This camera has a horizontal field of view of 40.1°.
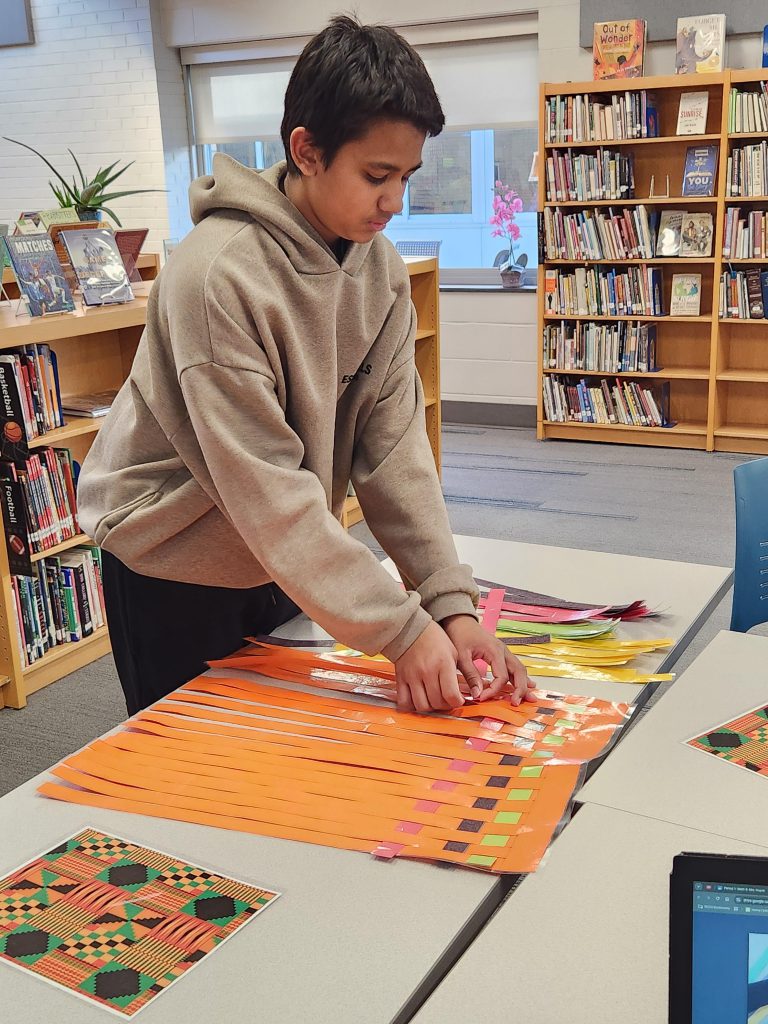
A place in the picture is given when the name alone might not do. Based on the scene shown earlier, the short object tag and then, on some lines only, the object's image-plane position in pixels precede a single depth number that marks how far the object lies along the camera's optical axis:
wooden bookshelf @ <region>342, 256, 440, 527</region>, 4.63
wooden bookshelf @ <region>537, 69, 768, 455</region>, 5.55
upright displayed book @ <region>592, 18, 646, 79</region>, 5.64
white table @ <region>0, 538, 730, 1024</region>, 0.86
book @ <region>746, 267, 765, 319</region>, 5.55
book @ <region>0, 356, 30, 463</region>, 3.06
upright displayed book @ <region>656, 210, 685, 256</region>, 5.75
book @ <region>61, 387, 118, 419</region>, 3.41
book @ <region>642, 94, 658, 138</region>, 5.61
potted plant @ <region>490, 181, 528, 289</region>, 6.62
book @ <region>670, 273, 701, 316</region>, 5.80
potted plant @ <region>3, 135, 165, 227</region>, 3.81
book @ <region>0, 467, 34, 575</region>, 3.06
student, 1.25
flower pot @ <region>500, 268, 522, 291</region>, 6.60
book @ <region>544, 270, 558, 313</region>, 6.04
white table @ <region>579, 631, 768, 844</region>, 1.12
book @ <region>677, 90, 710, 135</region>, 5.49
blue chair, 2.21
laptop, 0.67
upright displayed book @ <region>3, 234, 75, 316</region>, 3.20
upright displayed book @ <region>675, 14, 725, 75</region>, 5.45
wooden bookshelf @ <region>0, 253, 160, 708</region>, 3.06
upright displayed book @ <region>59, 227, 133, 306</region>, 3.42
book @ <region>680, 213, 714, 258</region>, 5.66
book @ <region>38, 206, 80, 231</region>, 3.57
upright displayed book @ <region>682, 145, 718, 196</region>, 5.55
